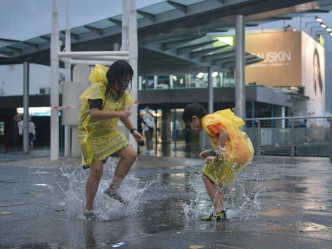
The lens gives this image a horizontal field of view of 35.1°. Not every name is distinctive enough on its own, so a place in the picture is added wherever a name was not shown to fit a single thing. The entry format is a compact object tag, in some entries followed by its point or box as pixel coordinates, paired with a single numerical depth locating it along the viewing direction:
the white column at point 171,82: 34.48
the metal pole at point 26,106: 22.67
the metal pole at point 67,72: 15.58
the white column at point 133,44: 13.71
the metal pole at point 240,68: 17.06
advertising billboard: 46.19
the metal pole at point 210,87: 27.19
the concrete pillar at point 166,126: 32.06
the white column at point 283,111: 34.16
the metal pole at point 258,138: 18.92
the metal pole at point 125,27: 14.97
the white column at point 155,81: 34.10
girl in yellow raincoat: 5.33
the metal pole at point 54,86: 14.25
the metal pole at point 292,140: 18.67
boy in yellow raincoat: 5.27
